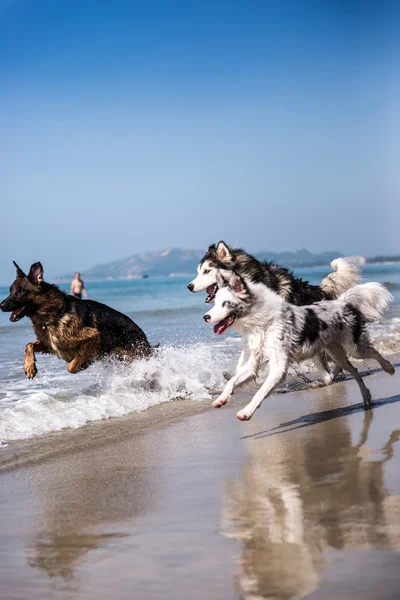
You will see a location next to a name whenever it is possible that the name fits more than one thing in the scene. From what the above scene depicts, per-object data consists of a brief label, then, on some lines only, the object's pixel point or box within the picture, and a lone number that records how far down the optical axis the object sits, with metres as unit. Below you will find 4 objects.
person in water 20.55
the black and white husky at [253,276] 8.61
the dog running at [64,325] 8.98
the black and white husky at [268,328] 6.19
